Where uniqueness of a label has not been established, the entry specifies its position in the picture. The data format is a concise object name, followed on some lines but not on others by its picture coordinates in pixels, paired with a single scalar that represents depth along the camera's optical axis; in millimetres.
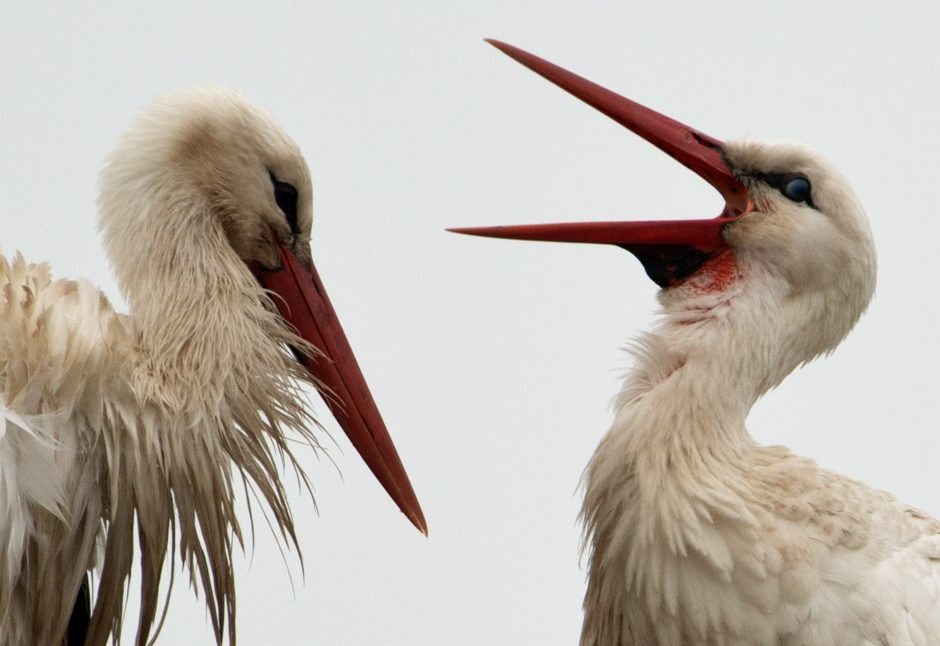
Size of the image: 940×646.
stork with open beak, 6262
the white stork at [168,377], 5762
